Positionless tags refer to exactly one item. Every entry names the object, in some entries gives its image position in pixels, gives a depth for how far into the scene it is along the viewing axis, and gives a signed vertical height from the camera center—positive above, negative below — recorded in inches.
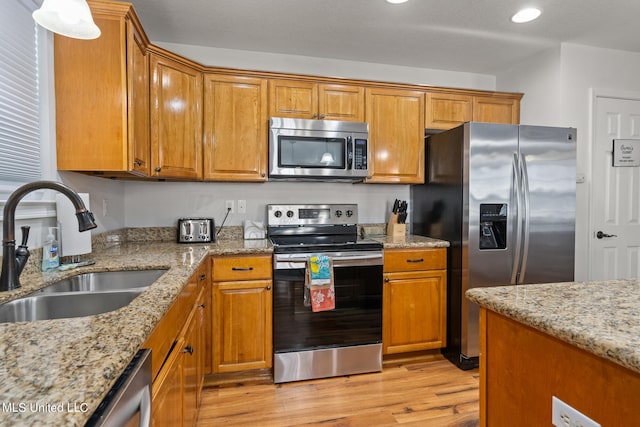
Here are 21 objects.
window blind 52.0 +18.1
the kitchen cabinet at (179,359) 38.1 -21.7
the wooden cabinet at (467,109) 110.7 +32.5
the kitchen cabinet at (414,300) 94.6 -26.9
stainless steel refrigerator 91.7 -2.0
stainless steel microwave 97.5 +16.6
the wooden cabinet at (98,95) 65.1 +21.4
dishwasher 22.1 -14.3
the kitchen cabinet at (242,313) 84.1 -27.0
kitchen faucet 43.7 -2.4
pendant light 40.1 +22.9
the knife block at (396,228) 110.0 -7.4
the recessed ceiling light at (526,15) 85.3 +49.3
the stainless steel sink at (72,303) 44.2 -13.3
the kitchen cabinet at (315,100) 99.6 +31.7
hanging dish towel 84.8 -19.5
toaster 97.9 -7.3
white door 107.9 +1.9
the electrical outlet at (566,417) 28.1 -18.3
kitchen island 26.0 -13.2
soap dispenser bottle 56.9 -8.1
